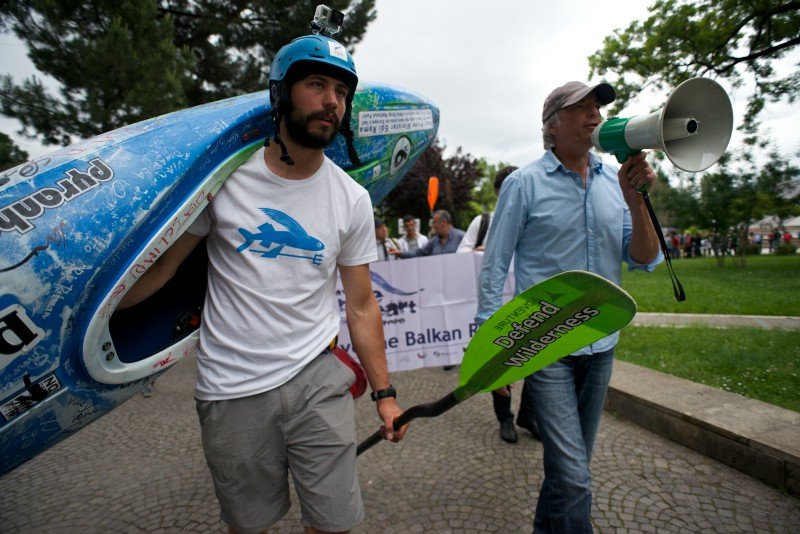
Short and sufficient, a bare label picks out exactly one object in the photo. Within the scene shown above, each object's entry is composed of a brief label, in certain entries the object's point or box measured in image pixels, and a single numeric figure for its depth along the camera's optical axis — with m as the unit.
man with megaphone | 1.82
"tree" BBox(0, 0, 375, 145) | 6.38
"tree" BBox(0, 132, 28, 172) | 5.55
